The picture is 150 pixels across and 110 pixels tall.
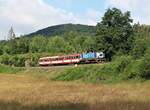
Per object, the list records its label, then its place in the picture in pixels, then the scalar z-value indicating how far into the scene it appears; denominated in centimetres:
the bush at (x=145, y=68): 6016
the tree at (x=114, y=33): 9975
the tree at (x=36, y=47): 18062
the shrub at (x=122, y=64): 6794
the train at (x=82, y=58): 9900
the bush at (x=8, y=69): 10490
